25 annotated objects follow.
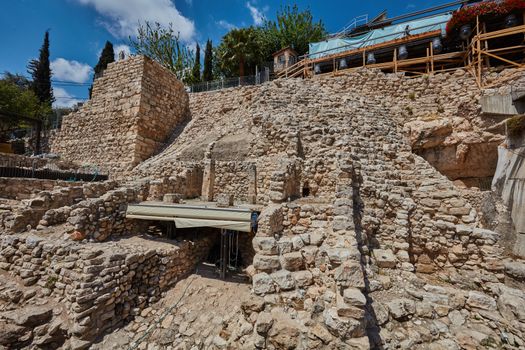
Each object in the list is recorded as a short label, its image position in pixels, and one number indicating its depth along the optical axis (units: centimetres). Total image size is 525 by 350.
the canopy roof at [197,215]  579
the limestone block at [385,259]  521
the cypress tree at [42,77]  2755
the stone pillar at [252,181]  940
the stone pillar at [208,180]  1033
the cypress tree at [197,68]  2639
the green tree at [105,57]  2945
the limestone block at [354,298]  319
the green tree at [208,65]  2614
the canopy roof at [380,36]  1273
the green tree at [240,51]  2122
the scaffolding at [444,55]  966
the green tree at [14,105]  1928
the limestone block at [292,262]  445
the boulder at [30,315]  449
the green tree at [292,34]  2356
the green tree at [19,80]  2870
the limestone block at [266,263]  430
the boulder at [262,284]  393
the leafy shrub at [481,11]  980
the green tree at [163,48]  2494
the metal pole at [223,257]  662
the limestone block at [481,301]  430
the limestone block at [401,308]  406
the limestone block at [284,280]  399
